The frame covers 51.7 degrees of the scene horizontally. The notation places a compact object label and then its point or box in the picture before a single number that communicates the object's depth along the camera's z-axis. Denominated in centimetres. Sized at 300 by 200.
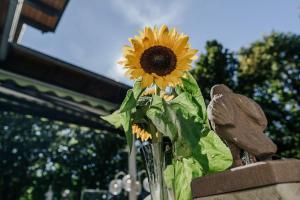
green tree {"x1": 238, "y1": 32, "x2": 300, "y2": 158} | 1158
